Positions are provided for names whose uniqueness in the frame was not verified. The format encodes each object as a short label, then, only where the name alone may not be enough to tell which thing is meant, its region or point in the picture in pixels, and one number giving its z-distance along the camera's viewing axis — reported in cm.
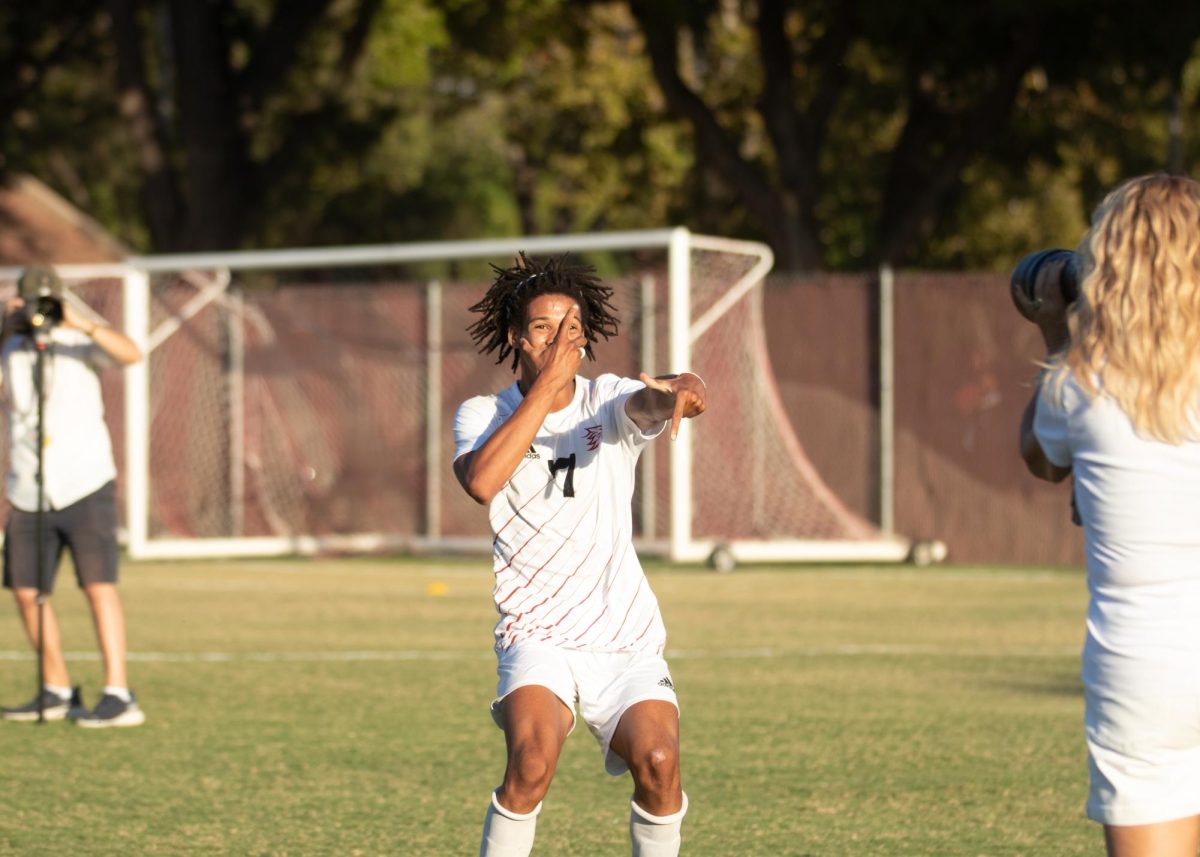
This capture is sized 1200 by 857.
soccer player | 1062
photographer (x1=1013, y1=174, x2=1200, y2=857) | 780
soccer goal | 4537
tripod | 1936
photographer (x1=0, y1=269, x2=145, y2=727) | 1945
